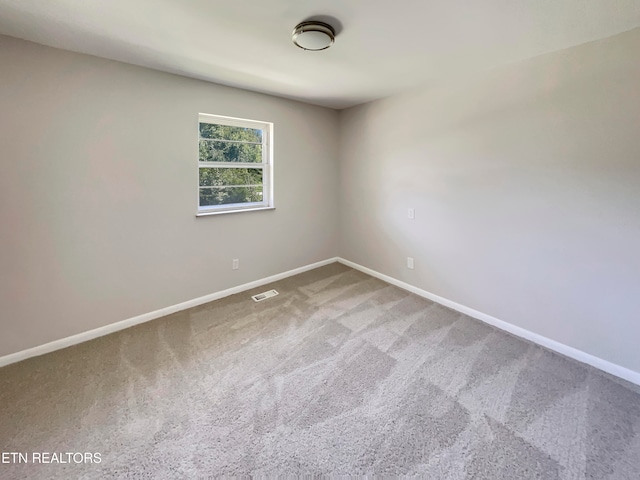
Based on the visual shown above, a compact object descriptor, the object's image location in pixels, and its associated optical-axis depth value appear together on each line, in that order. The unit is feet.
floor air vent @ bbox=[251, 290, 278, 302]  10.05
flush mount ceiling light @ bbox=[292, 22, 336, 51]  5.46
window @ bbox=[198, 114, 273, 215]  9.59
